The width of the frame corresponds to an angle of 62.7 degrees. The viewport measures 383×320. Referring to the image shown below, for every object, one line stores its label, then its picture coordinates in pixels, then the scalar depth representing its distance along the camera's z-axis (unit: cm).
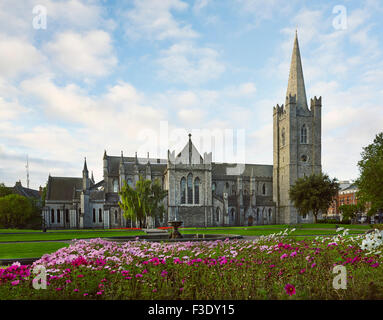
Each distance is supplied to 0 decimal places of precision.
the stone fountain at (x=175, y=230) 2075
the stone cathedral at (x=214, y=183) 5491
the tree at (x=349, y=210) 6606
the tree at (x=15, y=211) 4850
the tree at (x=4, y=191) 5837
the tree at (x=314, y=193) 4747
